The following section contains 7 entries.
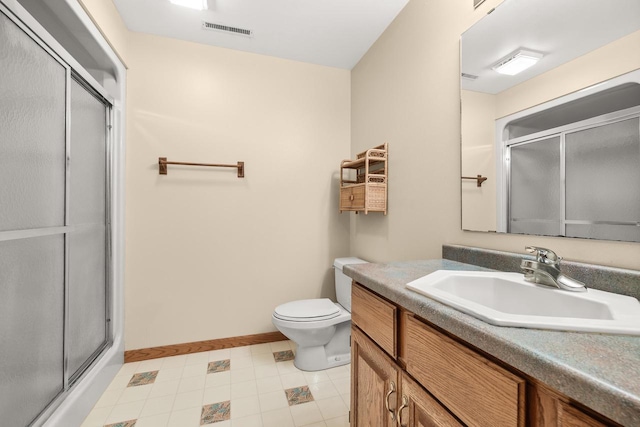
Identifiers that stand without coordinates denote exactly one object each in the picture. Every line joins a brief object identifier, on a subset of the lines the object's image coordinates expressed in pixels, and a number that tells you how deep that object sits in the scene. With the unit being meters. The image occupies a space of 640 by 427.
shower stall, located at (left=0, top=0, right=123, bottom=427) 1.05
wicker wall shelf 1.92
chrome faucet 0.78
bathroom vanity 0.39
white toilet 1.82
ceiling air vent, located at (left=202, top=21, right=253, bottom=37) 1.95
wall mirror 0.81
